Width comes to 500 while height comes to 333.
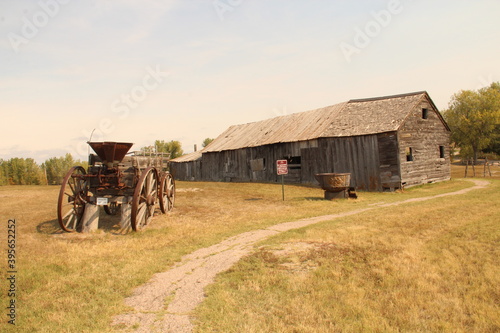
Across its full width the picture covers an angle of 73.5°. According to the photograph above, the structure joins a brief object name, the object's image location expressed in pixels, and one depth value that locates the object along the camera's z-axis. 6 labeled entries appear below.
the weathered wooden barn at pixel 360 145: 22.02
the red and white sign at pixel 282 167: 17.02
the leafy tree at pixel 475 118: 44.06
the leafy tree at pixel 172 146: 60.33
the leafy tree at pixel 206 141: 79.94
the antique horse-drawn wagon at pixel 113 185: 10.77
